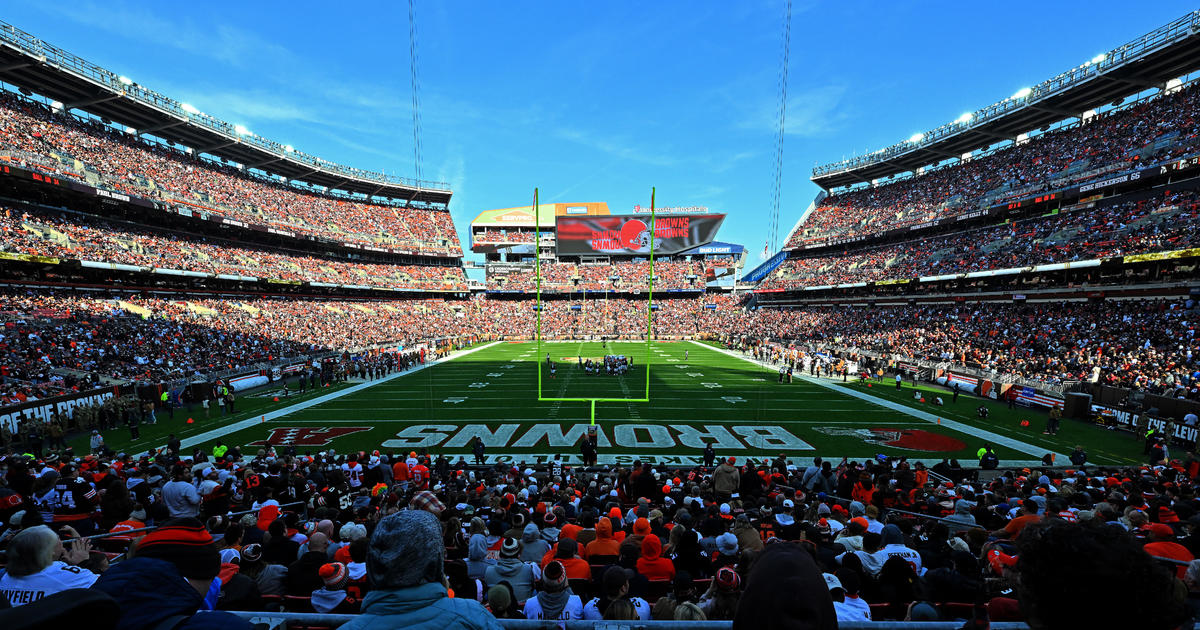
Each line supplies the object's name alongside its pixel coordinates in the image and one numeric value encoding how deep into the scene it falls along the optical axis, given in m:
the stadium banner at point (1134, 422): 14.76
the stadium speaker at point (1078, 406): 18.70
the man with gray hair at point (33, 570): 2.50
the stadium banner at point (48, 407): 14.62
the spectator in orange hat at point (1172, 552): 4.71
